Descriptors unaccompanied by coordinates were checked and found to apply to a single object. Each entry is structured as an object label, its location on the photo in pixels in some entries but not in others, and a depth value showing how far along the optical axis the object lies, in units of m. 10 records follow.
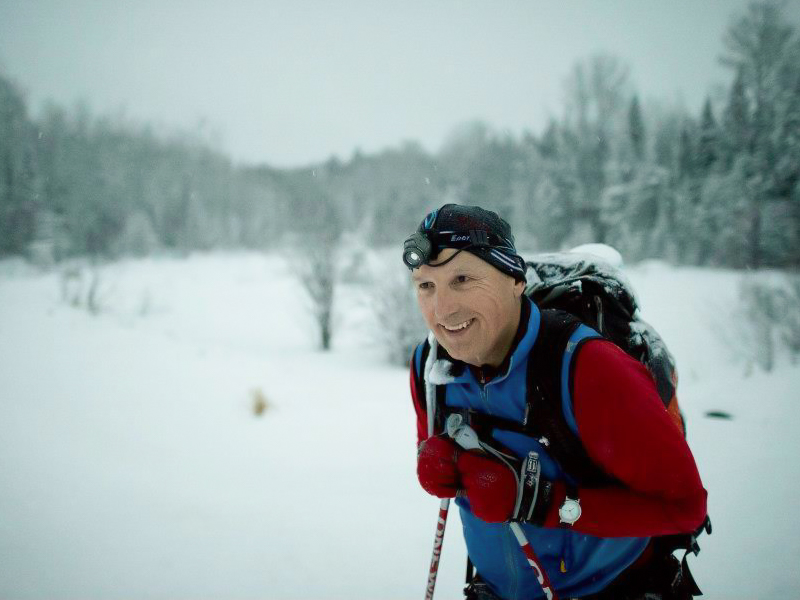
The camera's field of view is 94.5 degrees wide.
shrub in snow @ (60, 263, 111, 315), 12.45
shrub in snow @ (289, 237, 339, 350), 14.90
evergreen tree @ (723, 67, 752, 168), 16.56
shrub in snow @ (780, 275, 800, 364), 7.91
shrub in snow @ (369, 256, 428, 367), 12.74
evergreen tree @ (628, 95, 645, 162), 25.53
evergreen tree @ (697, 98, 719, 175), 22.60
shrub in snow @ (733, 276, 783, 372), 8.28
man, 1.04
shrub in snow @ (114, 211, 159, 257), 31.37
